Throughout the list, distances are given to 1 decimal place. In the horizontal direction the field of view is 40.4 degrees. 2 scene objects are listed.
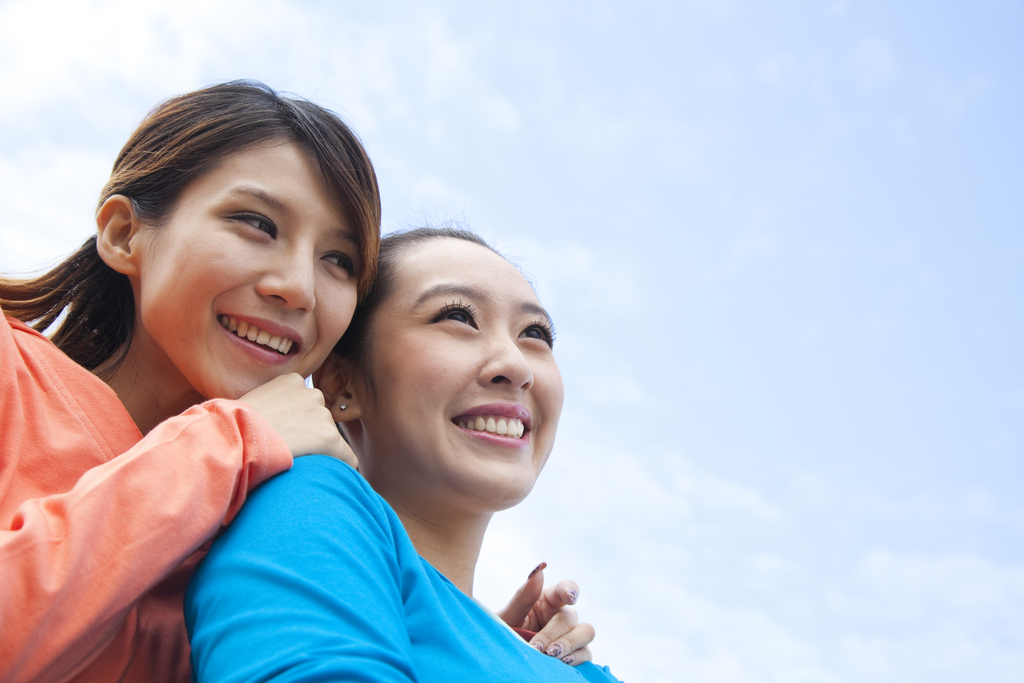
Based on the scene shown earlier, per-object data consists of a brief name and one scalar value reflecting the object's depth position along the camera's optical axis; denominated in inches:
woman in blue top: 25.8
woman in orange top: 25.7
